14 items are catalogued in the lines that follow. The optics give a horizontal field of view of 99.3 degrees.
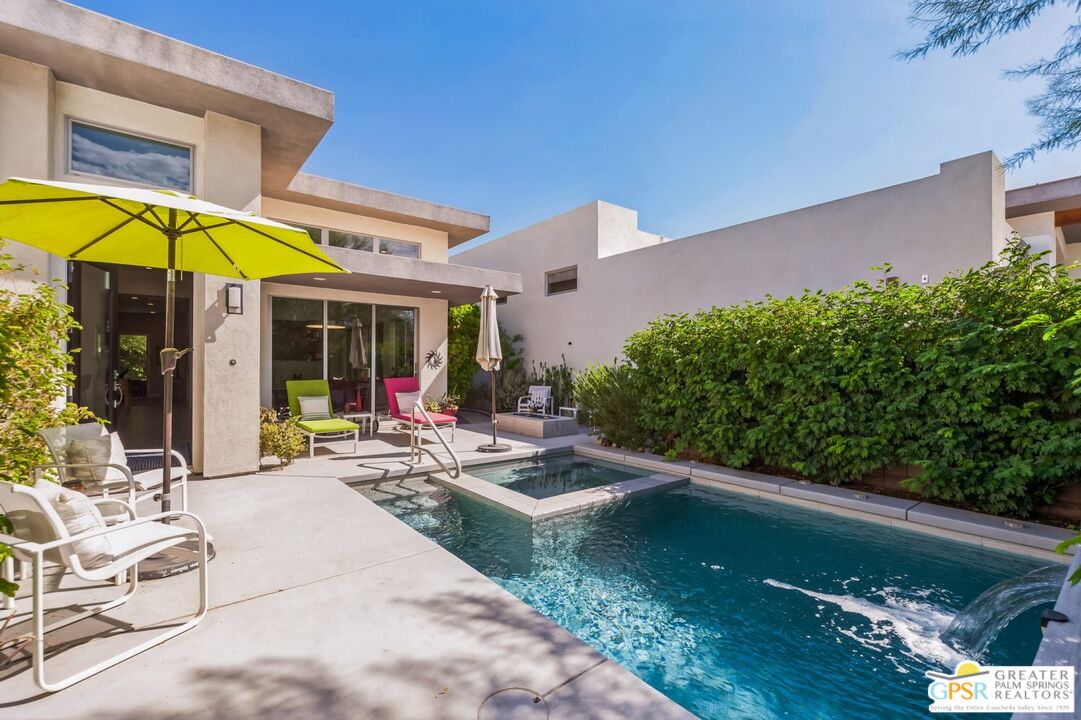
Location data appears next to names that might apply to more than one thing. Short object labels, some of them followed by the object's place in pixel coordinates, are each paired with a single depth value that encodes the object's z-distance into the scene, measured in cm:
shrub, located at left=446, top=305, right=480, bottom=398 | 1417
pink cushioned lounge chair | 902
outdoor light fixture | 633
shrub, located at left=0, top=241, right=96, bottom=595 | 365
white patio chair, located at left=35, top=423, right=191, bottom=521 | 376
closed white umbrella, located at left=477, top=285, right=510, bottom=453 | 907
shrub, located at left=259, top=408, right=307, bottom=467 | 692
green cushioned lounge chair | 792
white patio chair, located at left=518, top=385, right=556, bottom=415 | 1288
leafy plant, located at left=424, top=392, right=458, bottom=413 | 1135
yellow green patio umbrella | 325
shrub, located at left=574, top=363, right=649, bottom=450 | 891
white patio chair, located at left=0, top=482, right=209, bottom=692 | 220
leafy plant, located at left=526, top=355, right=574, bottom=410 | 1482
